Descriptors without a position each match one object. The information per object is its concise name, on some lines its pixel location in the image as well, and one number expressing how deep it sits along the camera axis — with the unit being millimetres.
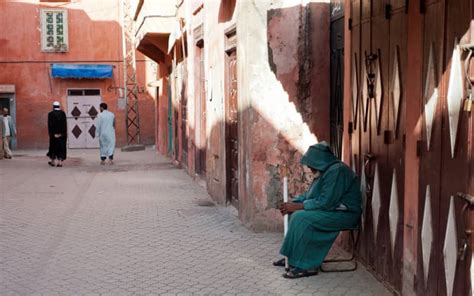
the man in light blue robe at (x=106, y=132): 18906
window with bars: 28156
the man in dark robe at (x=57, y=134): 18422
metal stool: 6238
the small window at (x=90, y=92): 28578
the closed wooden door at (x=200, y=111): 13125
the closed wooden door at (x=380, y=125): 5344
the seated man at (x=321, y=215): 5895
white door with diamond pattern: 28438
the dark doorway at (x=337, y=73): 7488
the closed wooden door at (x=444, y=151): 4055
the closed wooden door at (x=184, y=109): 15570
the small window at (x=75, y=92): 28458
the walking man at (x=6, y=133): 22000
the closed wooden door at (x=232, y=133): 9641
